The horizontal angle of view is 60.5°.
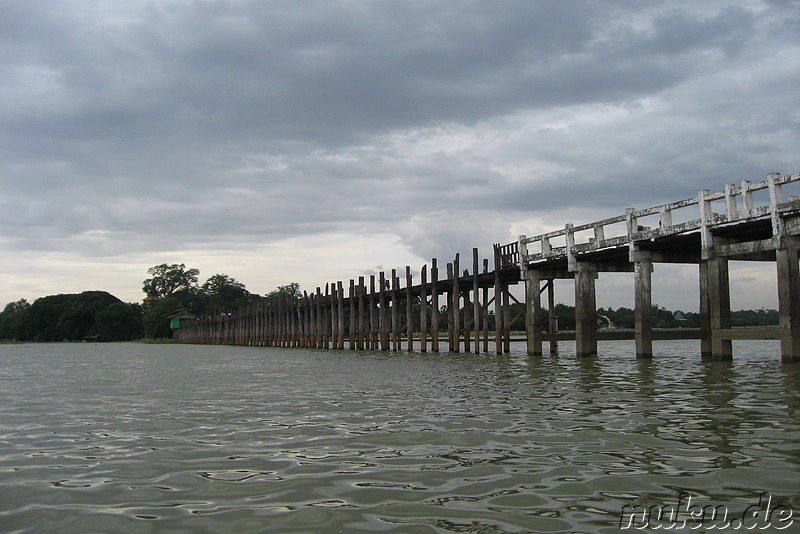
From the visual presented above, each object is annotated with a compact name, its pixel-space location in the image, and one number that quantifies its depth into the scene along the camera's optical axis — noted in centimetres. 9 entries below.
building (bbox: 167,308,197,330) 10384
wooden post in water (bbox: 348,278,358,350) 3966
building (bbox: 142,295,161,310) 13031
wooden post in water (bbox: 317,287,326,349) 4537
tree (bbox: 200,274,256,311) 13425
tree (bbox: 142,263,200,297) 14025
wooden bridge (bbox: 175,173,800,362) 1574
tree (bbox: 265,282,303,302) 13492
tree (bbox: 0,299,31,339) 12912
